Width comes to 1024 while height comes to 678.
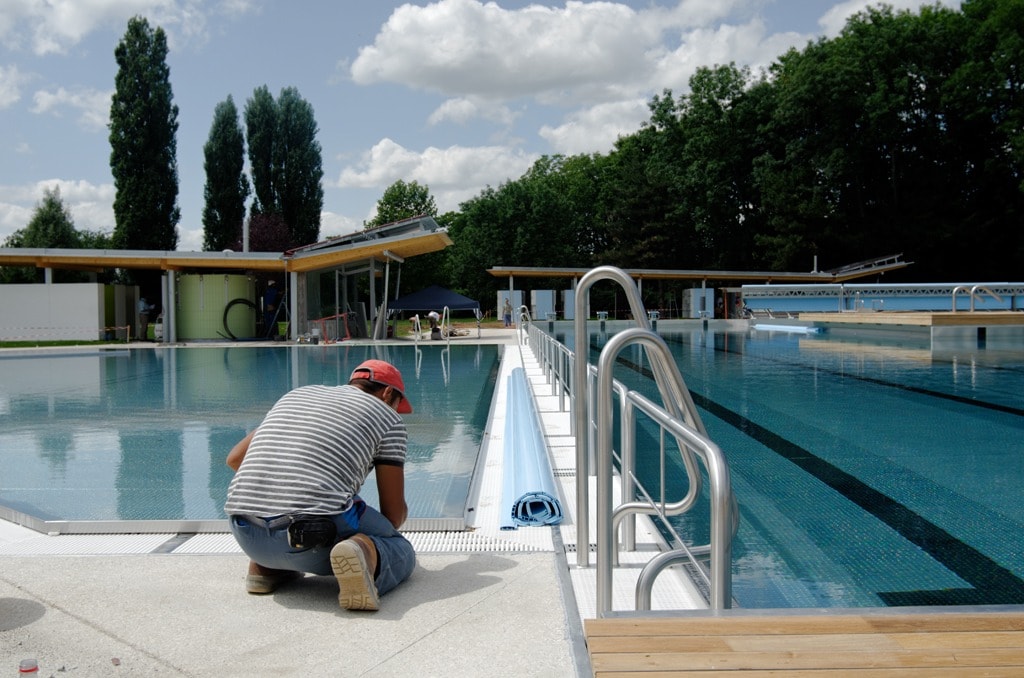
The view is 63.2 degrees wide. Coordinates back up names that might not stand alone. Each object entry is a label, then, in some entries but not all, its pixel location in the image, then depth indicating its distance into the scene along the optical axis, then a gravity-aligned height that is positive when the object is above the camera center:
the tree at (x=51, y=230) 47.62 +5.54
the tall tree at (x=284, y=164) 43.44 +8.21
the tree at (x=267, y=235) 41.00 +4.31
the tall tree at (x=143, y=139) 35.94 +8.05
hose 25.30 +0.54
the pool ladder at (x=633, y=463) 1.86 -0.44
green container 24.89 +0.51
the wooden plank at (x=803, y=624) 1.91 -0.73
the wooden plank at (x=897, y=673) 1.66 -0.73
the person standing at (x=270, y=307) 26.95 +0.45
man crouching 2.71 -0.58
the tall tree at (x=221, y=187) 42.28 +6.87
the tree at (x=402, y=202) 55.59 +7.86
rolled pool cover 3.94 -0.89
